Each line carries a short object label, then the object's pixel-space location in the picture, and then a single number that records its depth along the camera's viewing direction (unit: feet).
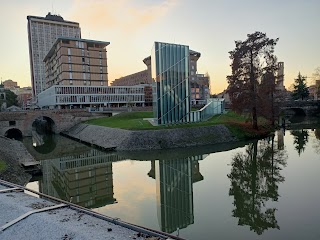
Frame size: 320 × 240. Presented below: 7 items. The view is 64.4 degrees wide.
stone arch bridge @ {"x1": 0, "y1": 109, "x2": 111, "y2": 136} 160.80
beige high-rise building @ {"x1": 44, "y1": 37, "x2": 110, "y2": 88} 278.67
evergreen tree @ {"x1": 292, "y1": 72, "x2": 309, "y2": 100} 294.46
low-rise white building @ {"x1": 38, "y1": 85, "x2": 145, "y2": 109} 240.32
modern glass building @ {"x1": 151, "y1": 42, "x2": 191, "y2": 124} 116.16
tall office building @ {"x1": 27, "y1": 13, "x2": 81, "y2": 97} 481.87
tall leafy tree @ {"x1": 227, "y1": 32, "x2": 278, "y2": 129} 117.91
